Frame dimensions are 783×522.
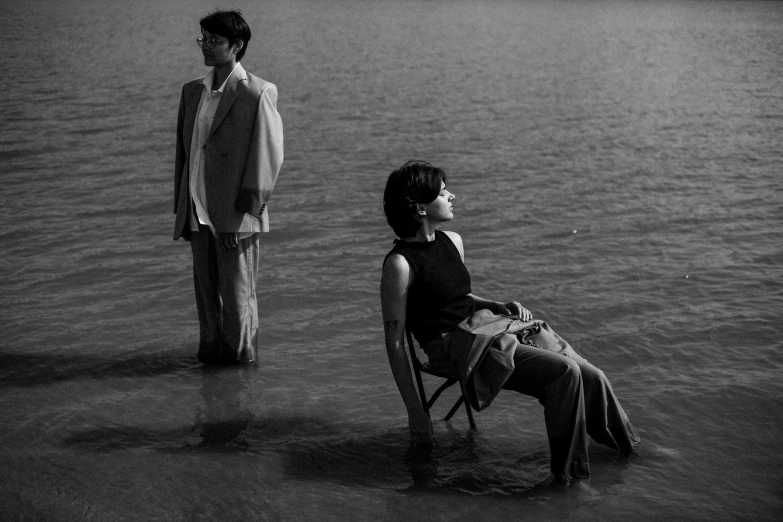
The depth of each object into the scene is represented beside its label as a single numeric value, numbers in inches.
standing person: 215.5
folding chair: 182.0
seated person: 175.6
